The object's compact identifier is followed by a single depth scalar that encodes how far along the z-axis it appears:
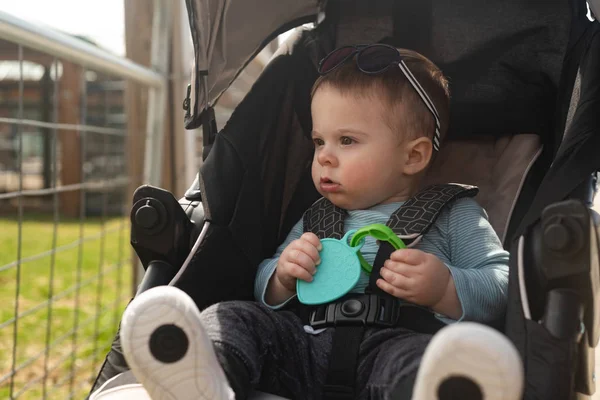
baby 1.19
